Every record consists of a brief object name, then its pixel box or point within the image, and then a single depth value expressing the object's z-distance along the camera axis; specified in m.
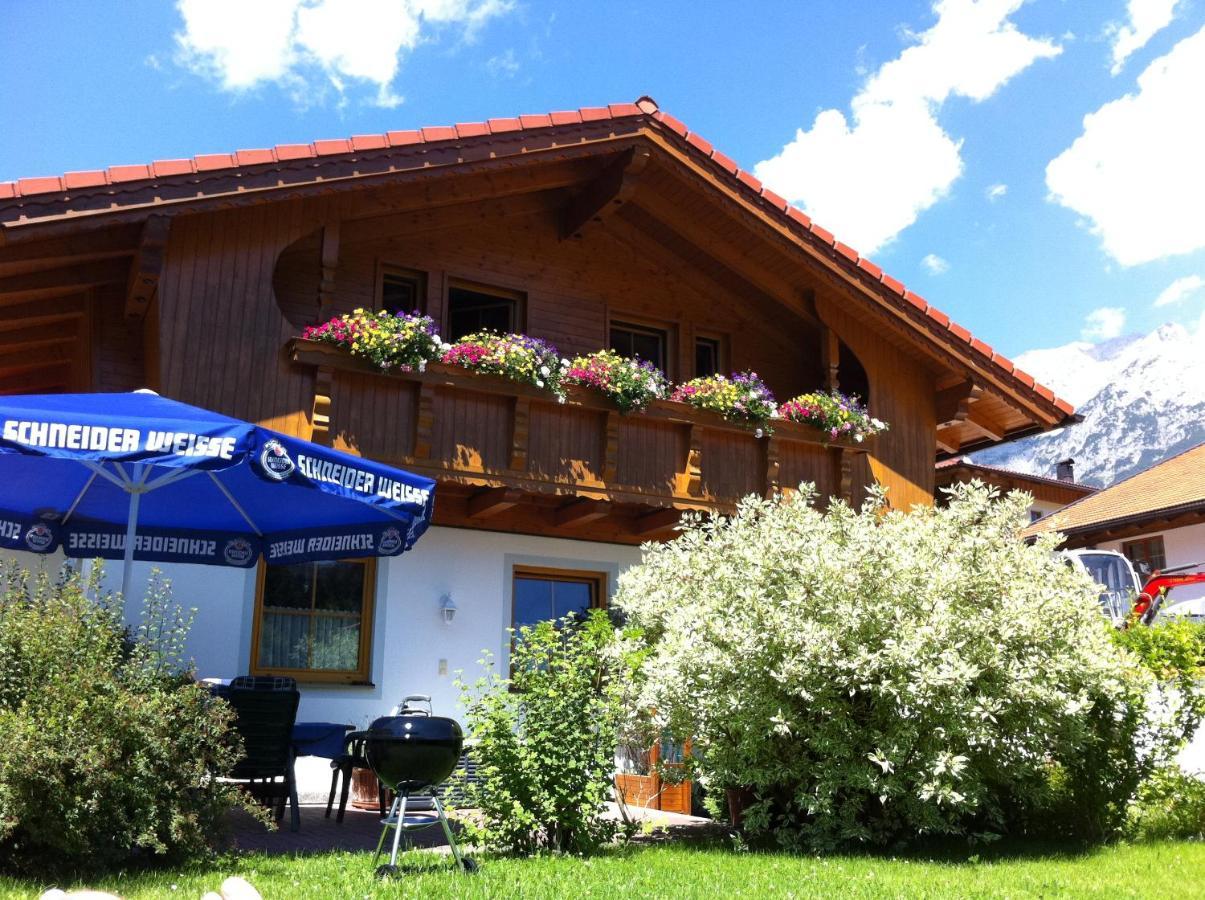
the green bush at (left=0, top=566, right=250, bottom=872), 5.09
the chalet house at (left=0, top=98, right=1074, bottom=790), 9.33
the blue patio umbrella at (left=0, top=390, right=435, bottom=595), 5.80
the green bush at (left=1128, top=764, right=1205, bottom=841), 7.40
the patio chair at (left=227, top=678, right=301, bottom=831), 6.94
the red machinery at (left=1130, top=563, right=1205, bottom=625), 15.70
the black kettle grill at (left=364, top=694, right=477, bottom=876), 5.64
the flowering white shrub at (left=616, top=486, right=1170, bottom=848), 6.75
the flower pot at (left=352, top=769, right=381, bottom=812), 9.09
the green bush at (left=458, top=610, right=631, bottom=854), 6.46
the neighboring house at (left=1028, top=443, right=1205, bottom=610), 22.83
